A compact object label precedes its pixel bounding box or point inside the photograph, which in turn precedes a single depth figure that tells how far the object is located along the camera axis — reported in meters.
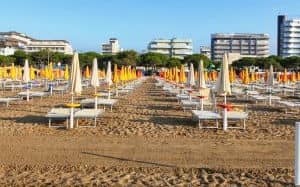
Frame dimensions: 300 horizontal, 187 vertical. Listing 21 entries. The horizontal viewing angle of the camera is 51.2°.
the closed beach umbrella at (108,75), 13.37
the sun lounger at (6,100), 10.46
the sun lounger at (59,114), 7.49
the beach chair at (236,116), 7.57
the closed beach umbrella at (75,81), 7.50
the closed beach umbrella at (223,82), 7.79
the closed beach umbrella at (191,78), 13.12
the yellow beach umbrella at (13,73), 18.74
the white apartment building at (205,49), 94.84
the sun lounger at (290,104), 9.44
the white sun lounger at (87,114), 7.50
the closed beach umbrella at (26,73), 11.87
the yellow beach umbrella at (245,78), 19.07
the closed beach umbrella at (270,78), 13.71
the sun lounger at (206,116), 7.51
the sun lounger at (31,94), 12.24
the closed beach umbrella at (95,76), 10.27
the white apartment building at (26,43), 76.61
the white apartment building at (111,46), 97.60
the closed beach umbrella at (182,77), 18.73
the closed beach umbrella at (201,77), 9.74
